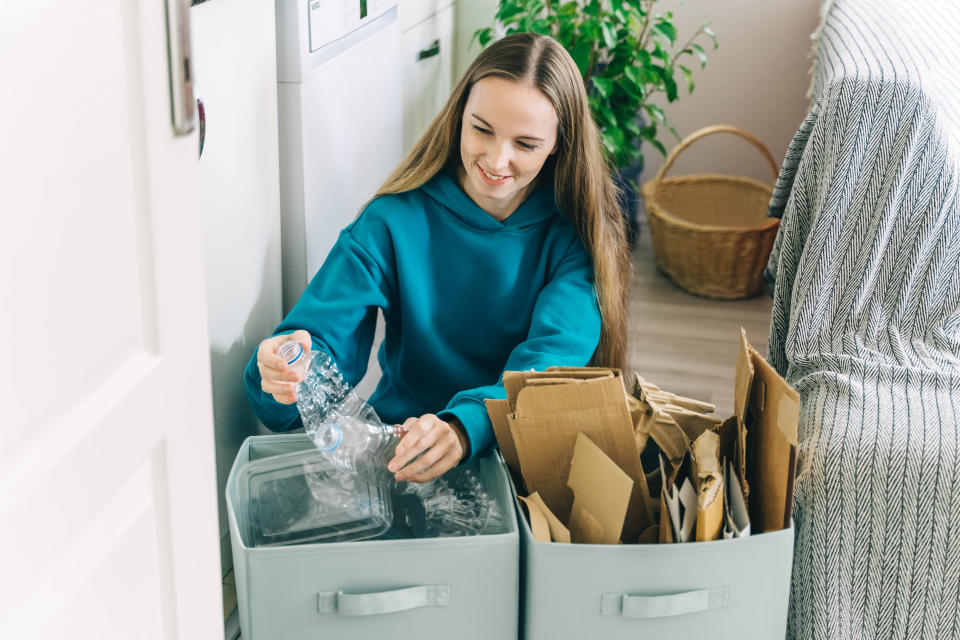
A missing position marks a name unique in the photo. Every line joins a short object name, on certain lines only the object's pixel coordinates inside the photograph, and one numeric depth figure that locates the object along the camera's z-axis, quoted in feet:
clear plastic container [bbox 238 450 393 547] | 4.41
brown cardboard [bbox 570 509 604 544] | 4.10
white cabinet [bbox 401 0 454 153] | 7.13
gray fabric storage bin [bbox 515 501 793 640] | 3.99
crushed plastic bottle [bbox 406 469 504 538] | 4.47
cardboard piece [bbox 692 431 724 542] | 4.00
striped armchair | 4.31
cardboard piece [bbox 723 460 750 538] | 4.08
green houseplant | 8.07
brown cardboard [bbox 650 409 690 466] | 4.46
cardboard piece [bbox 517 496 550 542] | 4.06
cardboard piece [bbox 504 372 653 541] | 4.06
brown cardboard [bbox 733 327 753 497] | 4.20
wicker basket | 8.47
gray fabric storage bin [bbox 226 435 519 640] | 3.94
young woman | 4.72
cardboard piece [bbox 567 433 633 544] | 3.94
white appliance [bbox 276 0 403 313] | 4.98
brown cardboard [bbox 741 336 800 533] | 3.96
